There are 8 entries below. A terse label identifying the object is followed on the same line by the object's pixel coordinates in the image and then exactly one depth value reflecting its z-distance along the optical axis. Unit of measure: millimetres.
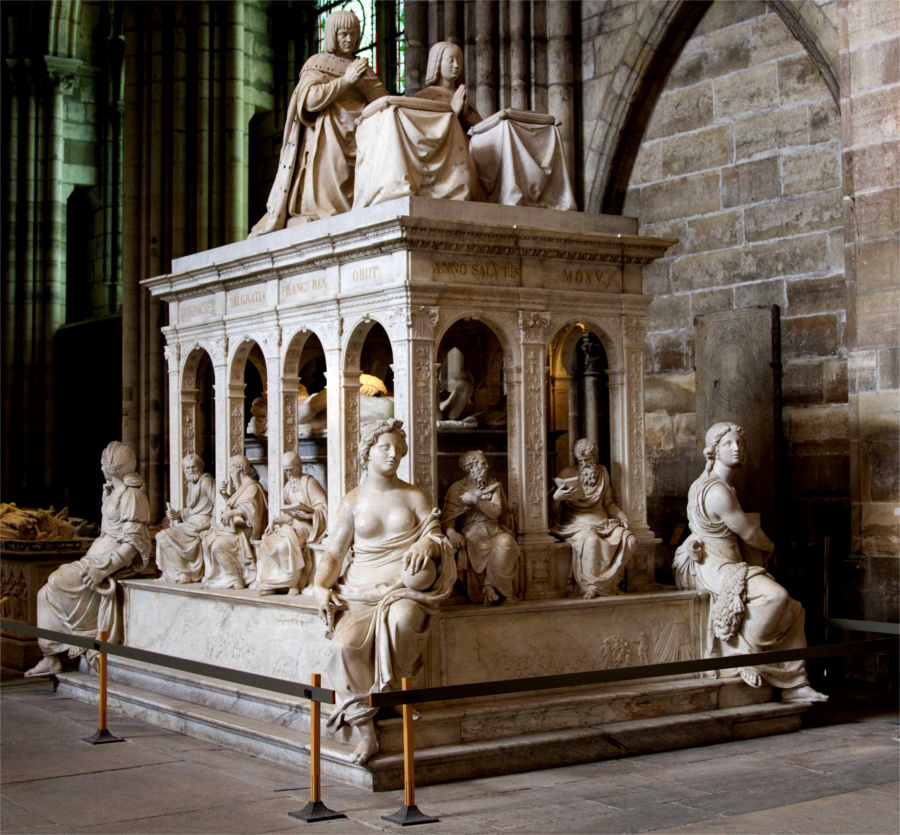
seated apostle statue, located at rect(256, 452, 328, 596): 8820
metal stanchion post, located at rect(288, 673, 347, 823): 6502
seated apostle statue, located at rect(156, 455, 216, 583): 9914
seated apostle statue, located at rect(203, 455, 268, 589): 9453
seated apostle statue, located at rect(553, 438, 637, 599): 8516
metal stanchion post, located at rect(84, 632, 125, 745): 8281
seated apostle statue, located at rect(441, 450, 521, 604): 8125
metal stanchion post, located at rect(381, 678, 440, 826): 6391
